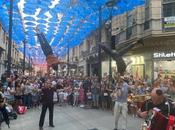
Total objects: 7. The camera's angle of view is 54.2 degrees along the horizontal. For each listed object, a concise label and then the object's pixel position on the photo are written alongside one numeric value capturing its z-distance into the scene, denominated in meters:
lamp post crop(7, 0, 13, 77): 8.35
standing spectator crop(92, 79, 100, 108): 9.50
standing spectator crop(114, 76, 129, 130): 5.45
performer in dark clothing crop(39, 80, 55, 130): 5.88
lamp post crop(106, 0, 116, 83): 9.13
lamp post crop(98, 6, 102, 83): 9.98
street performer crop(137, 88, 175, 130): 2.40
